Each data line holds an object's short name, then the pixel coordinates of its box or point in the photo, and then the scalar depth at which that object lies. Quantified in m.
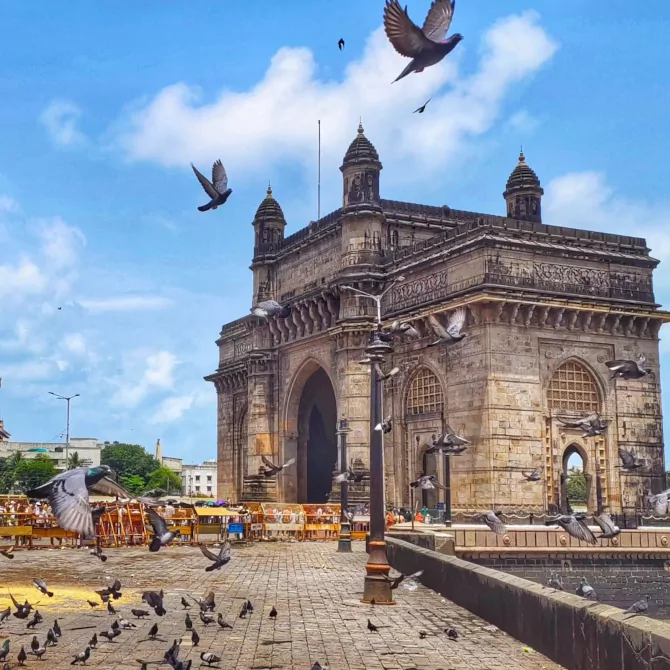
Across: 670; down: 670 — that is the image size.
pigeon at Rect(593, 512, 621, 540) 18.39
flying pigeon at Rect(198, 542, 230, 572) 11.74
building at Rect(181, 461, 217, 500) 155.75
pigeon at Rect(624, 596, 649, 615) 13.04
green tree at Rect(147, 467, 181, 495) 107.50
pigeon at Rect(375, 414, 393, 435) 14.51
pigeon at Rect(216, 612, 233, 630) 10.93
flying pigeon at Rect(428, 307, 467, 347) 16.74
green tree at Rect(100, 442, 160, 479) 111.94
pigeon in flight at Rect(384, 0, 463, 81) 8.35
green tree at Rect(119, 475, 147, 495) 102.50
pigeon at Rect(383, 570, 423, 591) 13.68
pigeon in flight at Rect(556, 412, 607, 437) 20.50
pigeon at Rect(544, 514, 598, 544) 15.47
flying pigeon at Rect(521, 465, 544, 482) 31.16
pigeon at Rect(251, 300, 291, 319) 17.88
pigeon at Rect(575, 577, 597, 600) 15.66
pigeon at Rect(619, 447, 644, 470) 21.82
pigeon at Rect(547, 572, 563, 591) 16.69
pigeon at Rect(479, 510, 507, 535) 18.18
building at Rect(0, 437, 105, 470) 123.07
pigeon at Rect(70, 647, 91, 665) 9.08
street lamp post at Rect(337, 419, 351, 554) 25.53
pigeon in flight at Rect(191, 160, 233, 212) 12.19
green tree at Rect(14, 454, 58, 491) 94.00
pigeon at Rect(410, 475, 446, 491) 20.90
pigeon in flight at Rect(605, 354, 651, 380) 17.89
